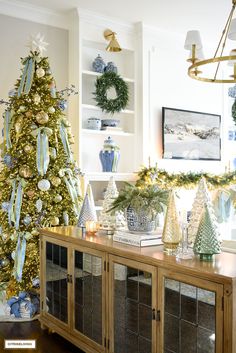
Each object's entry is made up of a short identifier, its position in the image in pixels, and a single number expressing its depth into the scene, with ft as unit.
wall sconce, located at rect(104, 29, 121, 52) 15.49
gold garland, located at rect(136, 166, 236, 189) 16.71
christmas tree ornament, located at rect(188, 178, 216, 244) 8.07
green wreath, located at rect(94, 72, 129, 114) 16.47
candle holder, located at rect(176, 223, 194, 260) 7.56
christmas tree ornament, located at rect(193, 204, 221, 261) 7.17
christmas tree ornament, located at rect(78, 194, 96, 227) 10.60
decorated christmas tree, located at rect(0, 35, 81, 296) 12.28
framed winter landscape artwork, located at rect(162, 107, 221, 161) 18.17
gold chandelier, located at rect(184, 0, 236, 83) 9.50
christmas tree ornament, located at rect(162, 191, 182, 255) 7.73
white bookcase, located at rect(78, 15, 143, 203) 16.06
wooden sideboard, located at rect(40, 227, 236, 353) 6.25
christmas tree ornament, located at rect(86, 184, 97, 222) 10.77
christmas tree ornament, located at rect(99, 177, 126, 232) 10.00
